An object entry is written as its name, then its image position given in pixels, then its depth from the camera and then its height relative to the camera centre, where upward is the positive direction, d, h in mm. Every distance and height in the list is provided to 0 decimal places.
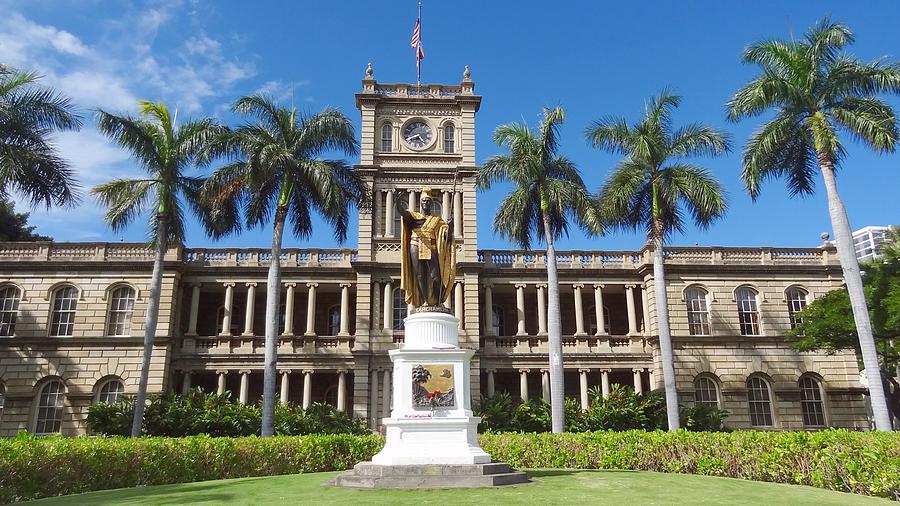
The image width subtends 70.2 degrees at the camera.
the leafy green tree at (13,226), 39938 +11277
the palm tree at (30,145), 18375 +7475
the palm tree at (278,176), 21578 +7560
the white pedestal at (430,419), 10789 -305
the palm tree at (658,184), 22031 +7448
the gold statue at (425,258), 12375 +2718
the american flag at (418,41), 31516 +17268
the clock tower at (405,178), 28766 +10430
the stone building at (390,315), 27766 +3845
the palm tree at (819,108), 17797 +8401
